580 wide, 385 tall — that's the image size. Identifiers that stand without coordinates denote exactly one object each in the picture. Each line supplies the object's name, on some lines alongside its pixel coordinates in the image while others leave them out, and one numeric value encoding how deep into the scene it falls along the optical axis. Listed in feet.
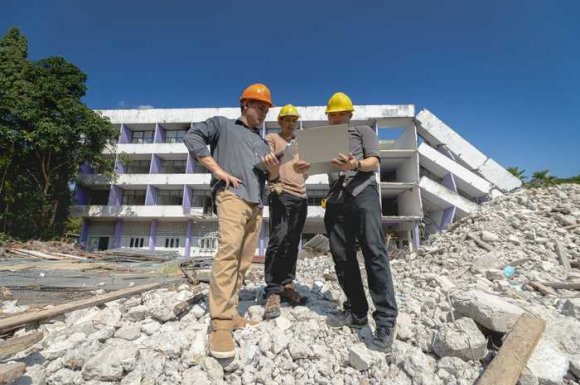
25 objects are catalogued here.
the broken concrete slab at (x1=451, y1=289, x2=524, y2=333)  5.80
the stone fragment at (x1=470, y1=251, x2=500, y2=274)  13.89
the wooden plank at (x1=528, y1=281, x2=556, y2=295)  10.24
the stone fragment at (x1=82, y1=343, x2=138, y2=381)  5.14
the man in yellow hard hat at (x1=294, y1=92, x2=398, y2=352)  6.34
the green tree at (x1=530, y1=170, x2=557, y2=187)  69.30
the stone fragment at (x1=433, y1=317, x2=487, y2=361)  5.39
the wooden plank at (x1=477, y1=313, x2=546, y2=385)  4.51
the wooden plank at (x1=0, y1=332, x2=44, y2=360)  5.03
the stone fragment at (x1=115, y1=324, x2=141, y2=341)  6.49
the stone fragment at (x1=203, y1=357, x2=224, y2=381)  5.40
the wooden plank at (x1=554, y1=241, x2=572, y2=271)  13.58
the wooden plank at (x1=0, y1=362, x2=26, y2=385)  4.12
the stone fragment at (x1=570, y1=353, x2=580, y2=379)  4.89
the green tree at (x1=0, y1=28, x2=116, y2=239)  48.88
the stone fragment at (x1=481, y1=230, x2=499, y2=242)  18.28
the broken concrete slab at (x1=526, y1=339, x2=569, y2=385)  4.70
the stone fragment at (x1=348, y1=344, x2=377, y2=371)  5.61
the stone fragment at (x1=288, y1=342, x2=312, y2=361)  5.98
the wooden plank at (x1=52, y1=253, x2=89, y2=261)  27.81
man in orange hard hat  6.07
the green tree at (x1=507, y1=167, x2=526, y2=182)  73.92
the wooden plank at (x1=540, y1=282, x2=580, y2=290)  10.55
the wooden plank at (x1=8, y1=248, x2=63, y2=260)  27.92
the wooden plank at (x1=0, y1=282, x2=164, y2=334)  6.12
